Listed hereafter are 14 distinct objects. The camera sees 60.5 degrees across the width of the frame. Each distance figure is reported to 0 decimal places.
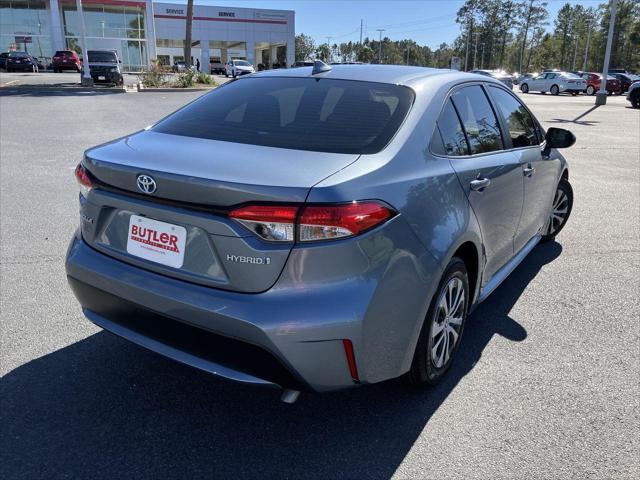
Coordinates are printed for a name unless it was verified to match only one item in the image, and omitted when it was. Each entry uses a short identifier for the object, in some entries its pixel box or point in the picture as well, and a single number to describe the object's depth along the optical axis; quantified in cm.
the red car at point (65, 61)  4258
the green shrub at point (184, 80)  2631
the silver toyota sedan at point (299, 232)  218
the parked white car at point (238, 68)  4569
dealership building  5225
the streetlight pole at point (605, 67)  2422
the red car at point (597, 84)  3741
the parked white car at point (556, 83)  3719
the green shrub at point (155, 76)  2608
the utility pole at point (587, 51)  8275
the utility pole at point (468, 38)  10200
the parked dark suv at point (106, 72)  2639
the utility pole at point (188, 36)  2861
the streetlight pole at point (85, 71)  2495
